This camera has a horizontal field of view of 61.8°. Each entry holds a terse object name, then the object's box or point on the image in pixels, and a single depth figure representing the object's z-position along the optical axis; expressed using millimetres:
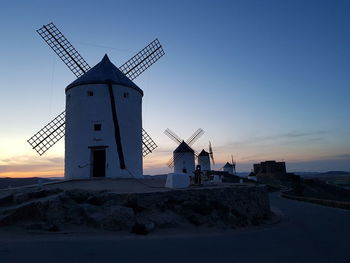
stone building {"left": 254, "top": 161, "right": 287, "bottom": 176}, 68362
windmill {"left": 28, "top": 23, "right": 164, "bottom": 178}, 17016
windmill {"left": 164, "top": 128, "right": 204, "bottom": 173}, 42156
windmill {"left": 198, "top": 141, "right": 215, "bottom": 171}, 52188
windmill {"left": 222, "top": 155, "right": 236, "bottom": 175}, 71844
